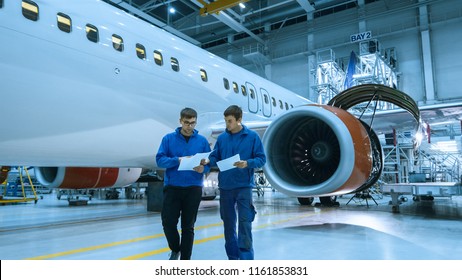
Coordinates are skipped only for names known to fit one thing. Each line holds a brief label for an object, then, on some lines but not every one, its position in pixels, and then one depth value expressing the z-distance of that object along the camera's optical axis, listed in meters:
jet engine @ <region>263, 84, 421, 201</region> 4.08
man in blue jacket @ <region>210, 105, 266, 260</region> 2.61
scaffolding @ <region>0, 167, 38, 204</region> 9.62
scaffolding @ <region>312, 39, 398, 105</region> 14.75
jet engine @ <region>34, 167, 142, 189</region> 6.89
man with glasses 2.76
